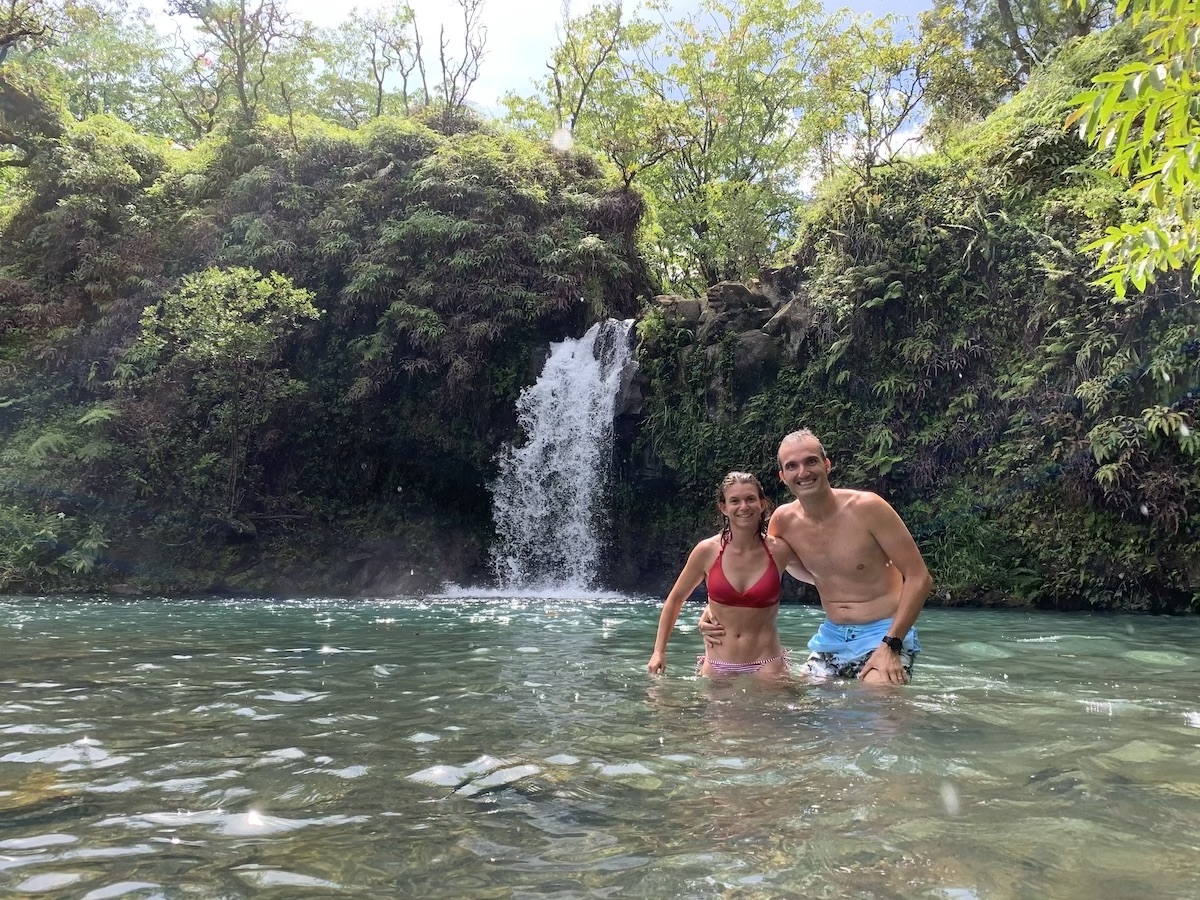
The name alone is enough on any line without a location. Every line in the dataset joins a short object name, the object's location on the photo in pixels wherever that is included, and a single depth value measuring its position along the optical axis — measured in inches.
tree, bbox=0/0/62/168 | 821.9
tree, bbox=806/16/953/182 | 712.4
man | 190.4
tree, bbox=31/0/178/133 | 1192.2
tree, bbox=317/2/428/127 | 1333.7
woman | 205.0
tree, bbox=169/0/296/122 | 912.3
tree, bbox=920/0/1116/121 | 780.0
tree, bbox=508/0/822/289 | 1103.0
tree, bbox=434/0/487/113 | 1074.7
